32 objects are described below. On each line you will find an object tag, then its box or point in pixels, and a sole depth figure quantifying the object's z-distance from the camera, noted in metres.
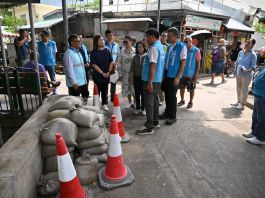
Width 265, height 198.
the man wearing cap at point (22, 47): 8.54
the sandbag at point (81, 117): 3.02
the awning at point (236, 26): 14.45
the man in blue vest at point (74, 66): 4.26
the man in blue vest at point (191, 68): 5.80
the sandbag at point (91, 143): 3.10
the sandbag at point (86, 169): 2.82
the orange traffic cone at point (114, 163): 2.89
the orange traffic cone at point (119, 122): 3.99
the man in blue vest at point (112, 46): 6.12
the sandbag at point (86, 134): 3.06
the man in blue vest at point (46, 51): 6.76
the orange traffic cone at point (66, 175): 2.30
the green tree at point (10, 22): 26.58
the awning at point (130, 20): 11.09
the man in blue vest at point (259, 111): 3.96
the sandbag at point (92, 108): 3.39
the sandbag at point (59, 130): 2.80
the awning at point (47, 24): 14.77
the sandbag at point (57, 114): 3.13
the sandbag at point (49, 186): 2.61
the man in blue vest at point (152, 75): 4.00
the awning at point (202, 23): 11.73
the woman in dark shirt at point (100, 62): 4.97
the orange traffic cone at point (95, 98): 4.61
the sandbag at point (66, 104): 3.26
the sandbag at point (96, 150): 3.13
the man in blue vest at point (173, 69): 4.48
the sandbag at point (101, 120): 3.37
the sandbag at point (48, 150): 2.86
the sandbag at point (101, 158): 3.27
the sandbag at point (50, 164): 2.91
